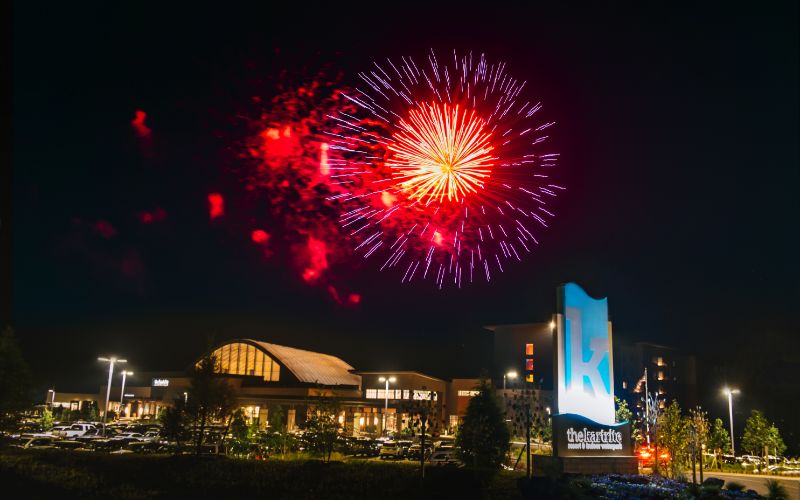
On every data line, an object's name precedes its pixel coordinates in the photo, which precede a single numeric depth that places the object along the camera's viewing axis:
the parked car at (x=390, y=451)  42.91
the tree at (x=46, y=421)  62.12
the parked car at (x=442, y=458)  37.36
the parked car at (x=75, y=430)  55.22
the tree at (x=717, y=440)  45.78
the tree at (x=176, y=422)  36.16
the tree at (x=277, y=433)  39.69
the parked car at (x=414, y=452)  42.62
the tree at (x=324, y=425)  34.75
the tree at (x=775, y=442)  48.88
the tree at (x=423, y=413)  29.26
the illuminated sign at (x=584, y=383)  33.41
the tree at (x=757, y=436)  48.64
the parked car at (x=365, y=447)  44.34
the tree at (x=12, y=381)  41.31
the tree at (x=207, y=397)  36.44
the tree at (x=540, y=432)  33.46
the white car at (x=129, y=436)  49.62
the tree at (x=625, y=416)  45.81
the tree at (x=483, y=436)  33.06
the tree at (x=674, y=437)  36.81
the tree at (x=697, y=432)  34.06
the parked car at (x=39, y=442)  43.13
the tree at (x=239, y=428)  40.35
